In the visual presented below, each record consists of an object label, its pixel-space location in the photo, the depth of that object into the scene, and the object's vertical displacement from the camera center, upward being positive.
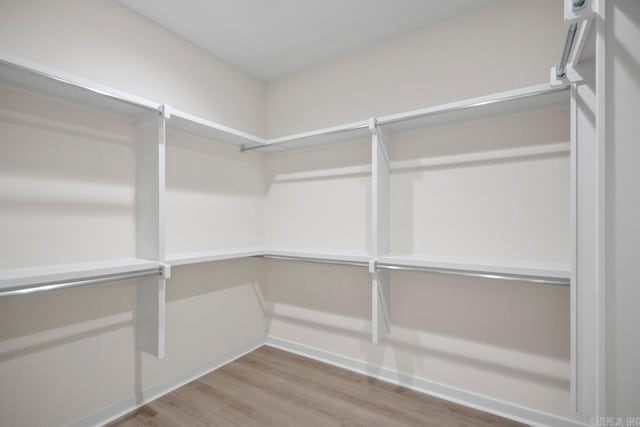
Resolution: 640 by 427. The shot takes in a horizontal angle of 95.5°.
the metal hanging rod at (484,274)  1.33 -0.31
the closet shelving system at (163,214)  1.31 +0.04
